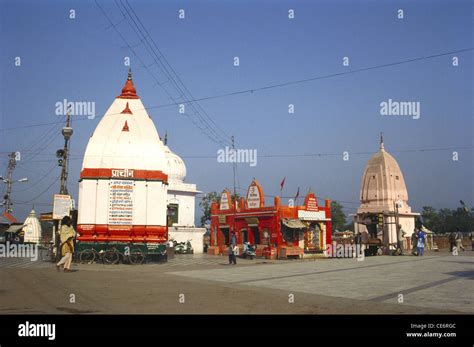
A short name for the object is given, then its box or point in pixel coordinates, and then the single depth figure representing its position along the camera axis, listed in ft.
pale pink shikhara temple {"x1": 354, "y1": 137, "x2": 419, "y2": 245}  164.35
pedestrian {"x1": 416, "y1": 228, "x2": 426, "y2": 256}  109.91
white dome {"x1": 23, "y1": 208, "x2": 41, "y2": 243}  167.53
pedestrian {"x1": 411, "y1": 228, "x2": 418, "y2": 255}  113.80
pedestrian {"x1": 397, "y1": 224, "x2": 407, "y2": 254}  116.78
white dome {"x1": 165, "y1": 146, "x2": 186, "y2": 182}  144.26
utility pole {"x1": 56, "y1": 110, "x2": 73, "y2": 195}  77.25
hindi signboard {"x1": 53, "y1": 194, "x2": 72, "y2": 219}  75.36
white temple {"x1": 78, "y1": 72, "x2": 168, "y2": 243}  77.15
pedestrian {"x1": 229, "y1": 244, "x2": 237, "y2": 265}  79.53
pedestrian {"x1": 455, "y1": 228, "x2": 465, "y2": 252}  133.49
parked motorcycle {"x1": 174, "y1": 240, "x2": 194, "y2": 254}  124.47
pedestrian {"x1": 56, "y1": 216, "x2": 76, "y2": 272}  56.08
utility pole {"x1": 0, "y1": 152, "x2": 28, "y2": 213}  148.66
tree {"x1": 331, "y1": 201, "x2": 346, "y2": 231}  306.76
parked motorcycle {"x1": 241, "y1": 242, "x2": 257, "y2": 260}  102.73
